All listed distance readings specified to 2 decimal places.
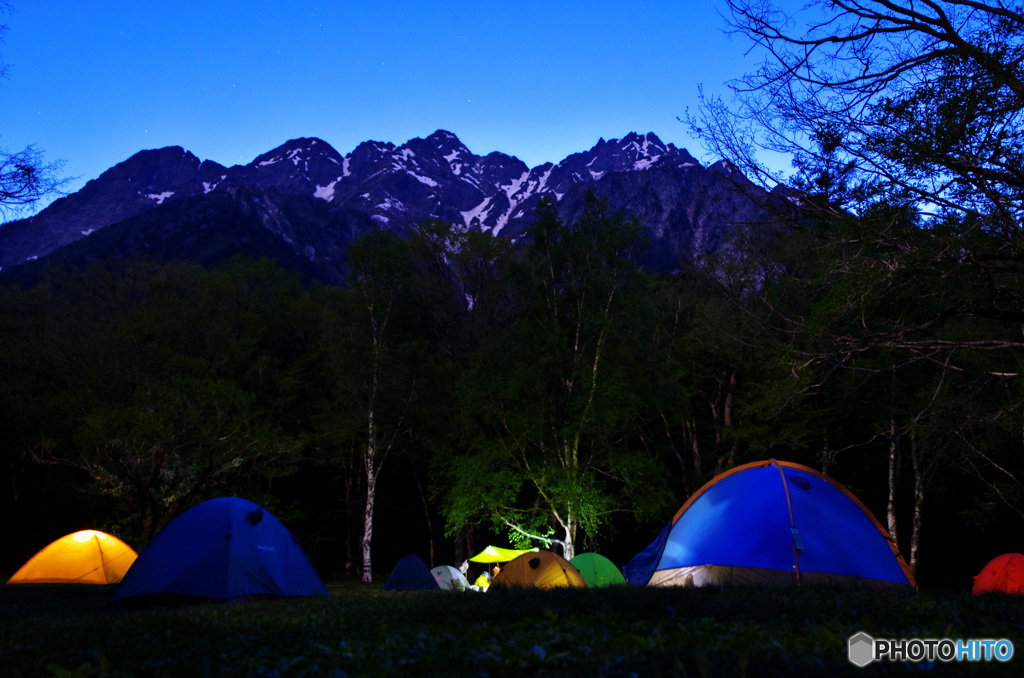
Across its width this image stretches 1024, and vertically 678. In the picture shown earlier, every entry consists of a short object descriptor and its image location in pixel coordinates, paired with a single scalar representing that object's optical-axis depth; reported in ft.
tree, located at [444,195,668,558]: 69.05
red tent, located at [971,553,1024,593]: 48.14
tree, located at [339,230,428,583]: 81.99
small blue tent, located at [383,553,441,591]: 62.61
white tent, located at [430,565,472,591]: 66.13
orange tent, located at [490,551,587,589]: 45.44
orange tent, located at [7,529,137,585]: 54.80
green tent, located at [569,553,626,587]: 49.78
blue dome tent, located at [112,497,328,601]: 34.94
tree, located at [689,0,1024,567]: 23.06
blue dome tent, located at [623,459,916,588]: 33.81
